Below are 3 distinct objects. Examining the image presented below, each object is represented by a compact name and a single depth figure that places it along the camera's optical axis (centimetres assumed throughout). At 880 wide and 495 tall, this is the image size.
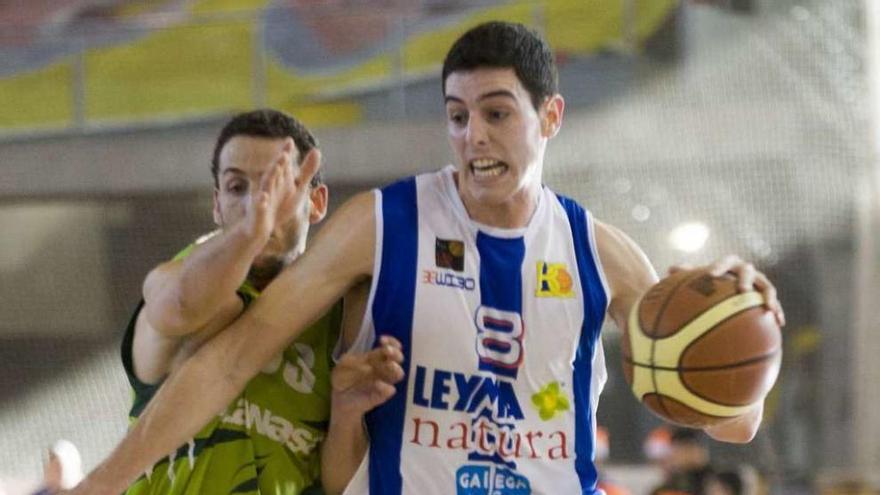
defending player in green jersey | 655
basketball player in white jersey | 645
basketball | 629
